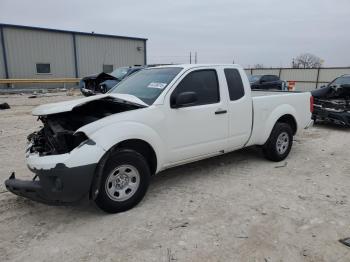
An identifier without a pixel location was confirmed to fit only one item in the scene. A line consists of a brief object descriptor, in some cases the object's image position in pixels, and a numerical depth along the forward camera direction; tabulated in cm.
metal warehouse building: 2455
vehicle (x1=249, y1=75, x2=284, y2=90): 1822
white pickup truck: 346
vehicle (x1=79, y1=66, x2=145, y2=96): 1276
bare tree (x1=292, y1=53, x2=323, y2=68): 4751
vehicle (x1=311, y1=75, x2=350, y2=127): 916
